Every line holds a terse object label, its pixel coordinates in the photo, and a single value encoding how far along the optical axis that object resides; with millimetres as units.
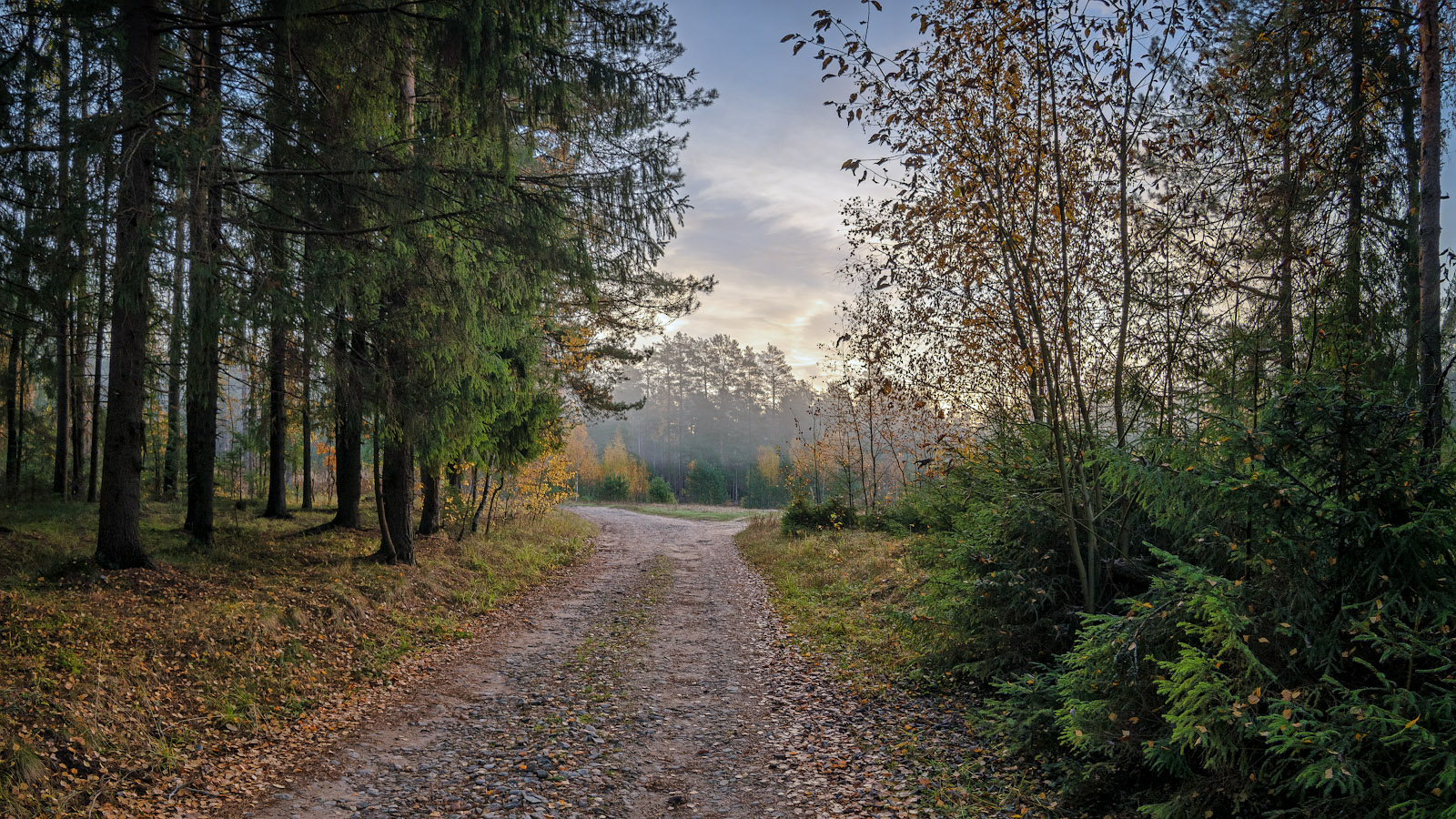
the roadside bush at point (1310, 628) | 2980
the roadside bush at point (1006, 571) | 6016
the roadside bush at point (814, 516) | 19078
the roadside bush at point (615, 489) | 46906
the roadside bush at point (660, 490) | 45500
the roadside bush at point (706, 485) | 52969
